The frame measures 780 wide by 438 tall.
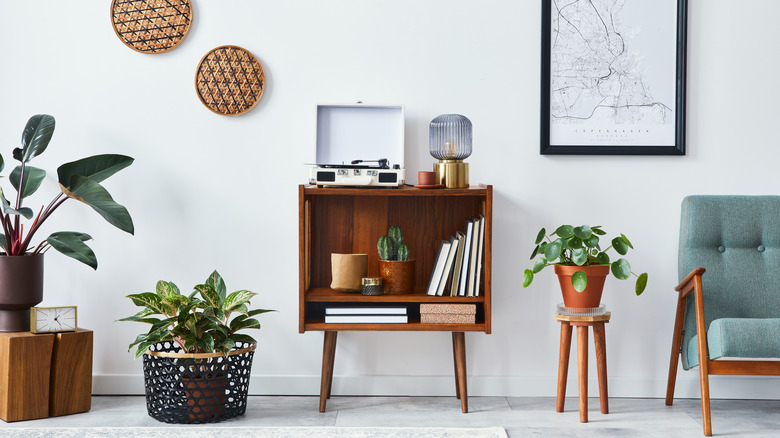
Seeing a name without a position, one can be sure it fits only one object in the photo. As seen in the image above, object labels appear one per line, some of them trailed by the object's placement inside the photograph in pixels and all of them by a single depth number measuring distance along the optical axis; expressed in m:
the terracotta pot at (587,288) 2.43
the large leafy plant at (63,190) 2.43
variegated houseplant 2.34
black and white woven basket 2.34
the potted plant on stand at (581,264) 2.41
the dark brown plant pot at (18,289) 2.42
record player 2.74
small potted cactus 2.54
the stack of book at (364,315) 2.48
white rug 2.23
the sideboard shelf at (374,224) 2.76
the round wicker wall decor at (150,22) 2.75
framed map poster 2.75
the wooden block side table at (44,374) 2.37
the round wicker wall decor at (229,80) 2.75
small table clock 2.41
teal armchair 2.57
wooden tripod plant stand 2.44
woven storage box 2.47
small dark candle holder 2.51
